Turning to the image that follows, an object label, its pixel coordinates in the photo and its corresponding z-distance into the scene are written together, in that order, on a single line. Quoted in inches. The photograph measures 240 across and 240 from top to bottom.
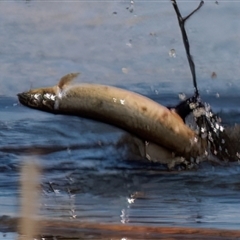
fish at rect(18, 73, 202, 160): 412.8
